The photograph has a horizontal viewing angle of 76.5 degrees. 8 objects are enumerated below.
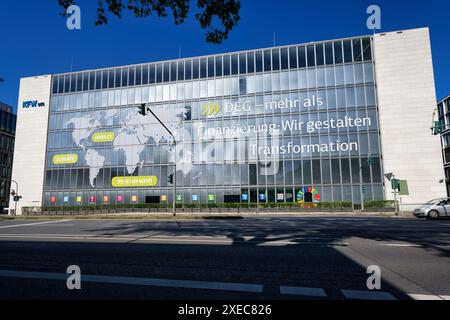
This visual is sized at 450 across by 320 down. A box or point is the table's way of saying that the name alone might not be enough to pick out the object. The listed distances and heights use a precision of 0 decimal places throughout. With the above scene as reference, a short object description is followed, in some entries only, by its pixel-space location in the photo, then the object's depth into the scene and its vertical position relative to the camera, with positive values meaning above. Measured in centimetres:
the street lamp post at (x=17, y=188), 4228 +171
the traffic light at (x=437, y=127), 1738 +407
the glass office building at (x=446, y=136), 5756 +1189
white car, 2053 -118
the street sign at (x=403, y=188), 3355 +70
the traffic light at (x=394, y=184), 2841 +101
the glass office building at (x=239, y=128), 3541 +957
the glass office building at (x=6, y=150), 6771 +1189
